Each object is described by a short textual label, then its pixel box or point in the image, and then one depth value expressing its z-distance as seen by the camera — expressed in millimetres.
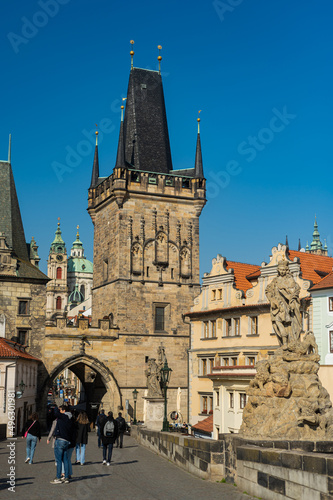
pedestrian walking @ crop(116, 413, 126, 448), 21203
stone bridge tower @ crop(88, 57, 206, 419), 46562
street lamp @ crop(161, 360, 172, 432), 24098
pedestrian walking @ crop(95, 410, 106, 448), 16369
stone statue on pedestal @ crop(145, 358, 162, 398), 28266
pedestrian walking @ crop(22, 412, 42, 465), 15383
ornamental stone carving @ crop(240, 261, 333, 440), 11828
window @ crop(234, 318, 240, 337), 38562
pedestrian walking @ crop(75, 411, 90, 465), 14836
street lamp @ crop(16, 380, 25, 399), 32738
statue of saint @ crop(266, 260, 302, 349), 13664
